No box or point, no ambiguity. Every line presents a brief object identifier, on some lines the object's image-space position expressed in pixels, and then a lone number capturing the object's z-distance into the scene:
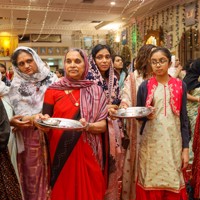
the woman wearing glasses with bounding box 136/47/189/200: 2.26
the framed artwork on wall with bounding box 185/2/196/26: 7.78
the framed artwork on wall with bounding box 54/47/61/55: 15.99
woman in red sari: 2.04
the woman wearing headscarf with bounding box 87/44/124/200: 2.84
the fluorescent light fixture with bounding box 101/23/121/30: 13.02
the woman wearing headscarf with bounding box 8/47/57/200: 2.42
